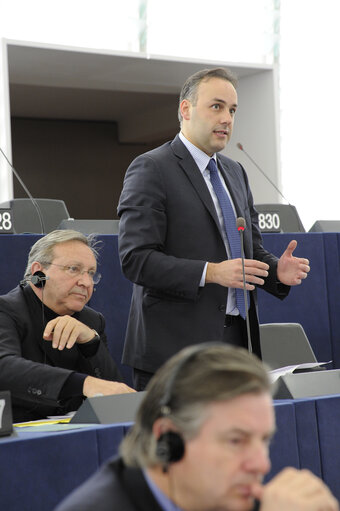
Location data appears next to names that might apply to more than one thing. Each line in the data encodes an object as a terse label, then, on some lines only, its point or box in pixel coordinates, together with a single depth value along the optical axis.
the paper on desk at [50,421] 3.08
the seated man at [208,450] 1.51
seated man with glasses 3.53
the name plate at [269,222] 7.00
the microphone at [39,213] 6.64
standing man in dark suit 3.70
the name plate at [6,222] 5.86
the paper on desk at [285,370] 3.37
